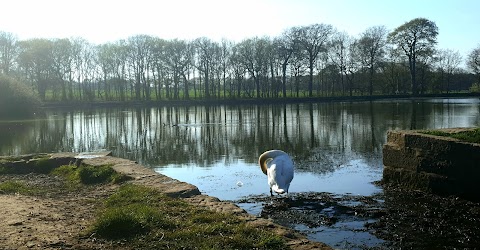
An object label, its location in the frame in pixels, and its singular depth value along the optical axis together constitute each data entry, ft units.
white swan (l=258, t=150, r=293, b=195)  34.16
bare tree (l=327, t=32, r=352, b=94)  249.55
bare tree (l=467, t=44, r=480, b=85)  231.71
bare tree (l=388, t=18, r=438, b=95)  216.74
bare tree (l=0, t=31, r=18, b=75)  216.54
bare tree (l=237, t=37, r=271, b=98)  254.68
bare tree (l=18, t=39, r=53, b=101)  224.12
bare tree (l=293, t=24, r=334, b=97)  243.60
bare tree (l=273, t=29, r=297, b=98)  246.27
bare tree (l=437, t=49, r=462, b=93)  250.78
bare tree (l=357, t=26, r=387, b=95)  236.22
